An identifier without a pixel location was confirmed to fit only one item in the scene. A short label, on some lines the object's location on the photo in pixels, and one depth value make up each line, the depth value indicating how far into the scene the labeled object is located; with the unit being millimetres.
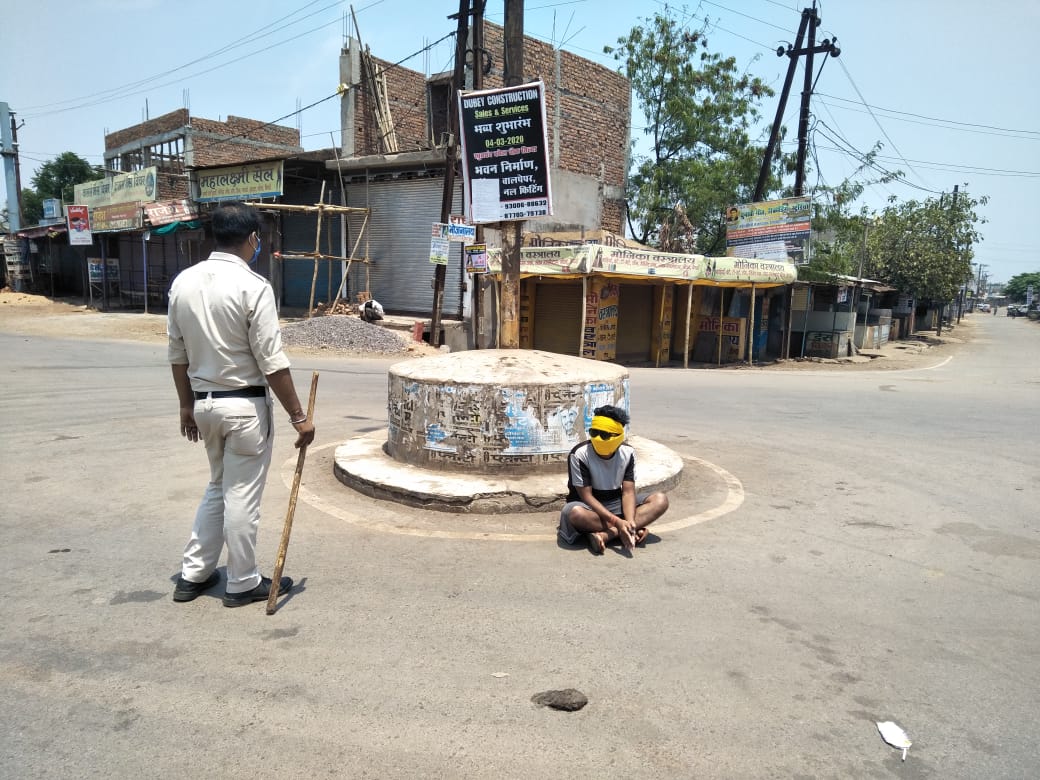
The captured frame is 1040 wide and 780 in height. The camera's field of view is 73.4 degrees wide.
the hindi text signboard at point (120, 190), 26250
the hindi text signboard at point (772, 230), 19219
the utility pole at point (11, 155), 33562
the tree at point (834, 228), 22500
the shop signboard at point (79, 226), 26500
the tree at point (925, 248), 31953
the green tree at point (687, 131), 24891
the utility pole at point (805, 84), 20094
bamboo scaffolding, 18594
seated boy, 4227
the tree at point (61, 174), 47906
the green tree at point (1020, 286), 99888
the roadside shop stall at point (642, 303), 16094
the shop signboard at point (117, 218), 25031
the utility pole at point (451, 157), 15541
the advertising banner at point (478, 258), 13828
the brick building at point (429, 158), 20953
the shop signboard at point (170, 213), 24219
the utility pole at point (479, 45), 13945
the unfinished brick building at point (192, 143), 30266
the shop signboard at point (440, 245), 16141
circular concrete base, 4977
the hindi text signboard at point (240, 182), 21969
